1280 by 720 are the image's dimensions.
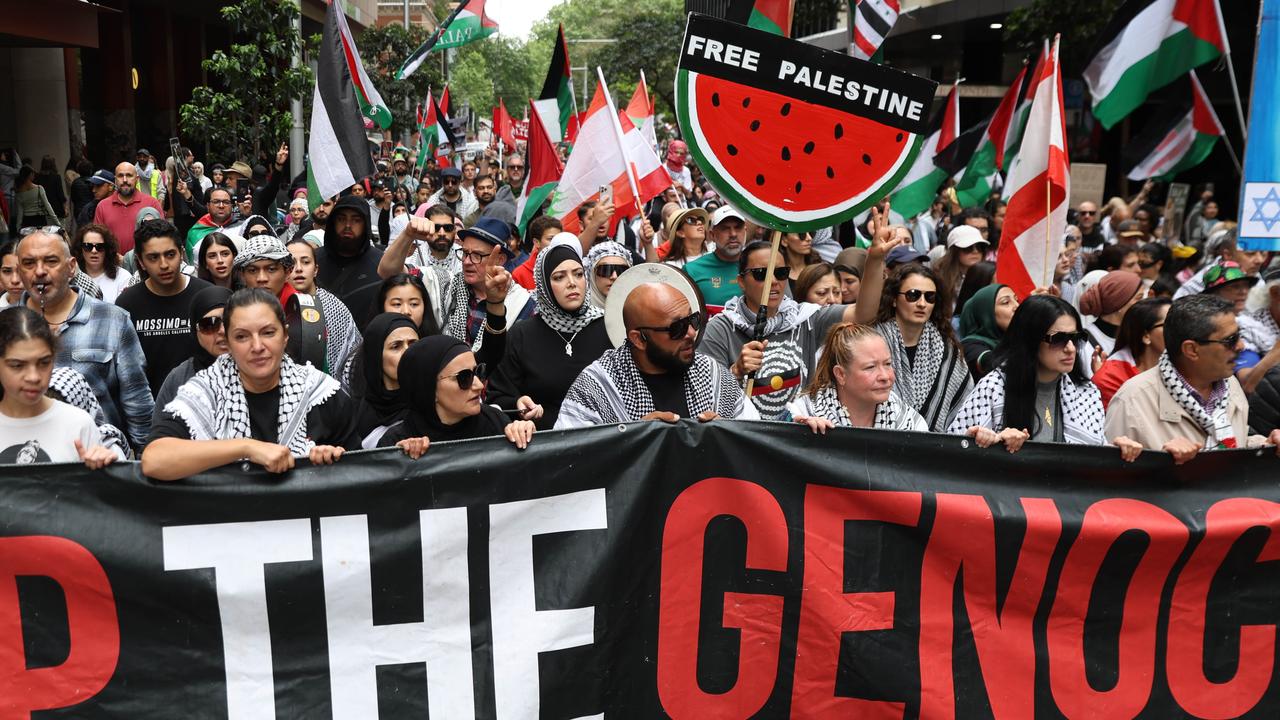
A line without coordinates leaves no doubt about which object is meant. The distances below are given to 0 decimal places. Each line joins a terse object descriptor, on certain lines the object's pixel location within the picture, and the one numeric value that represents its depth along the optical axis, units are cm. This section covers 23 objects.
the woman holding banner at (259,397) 406
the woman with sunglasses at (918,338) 541
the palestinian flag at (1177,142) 983
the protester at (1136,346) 530
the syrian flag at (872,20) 1034
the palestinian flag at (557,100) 1210
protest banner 364
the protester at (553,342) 538
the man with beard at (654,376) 419
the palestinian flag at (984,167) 1120
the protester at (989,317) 648
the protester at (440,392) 411
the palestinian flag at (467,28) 1501
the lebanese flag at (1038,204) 659
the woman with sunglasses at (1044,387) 461
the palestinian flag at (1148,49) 866
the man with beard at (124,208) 1045
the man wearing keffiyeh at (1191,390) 448
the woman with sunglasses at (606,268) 624
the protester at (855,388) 427
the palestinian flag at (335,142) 822
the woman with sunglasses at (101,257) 707
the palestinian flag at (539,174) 978
